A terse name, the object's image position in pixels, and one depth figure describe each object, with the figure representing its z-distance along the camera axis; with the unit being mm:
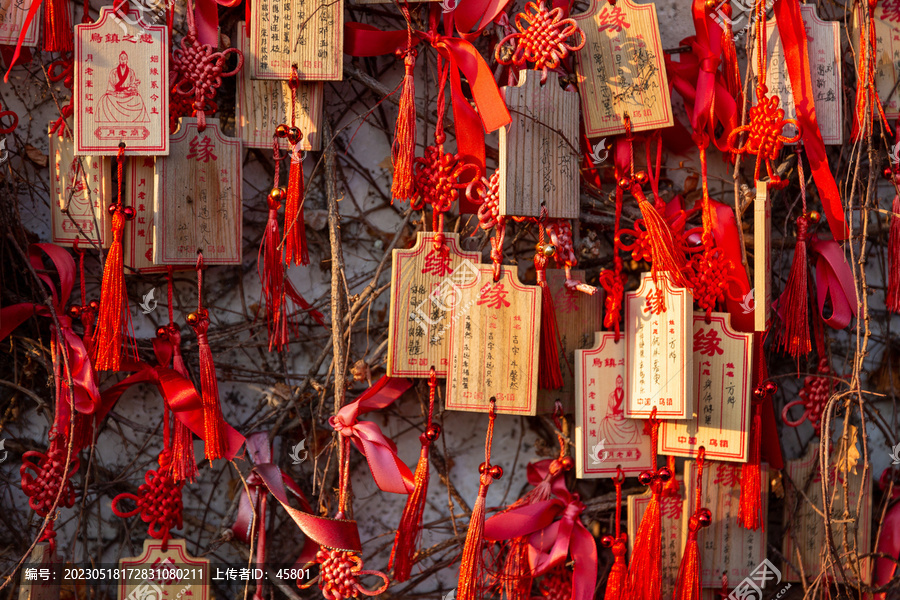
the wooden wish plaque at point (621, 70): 1291
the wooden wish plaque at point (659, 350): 1229
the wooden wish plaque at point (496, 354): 1258
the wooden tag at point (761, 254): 1232
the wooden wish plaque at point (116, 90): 1238
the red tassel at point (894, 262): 1366
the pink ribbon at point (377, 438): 1269
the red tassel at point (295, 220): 1292
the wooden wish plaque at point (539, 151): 1231
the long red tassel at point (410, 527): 1244
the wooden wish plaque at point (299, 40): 1291
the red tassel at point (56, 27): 1275
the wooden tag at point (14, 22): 1270
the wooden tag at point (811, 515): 1355
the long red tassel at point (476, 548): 1213
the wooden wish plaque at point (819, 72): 1314
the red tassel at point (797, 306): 1320
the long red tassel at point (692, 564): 1271
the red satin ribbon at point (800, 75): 1298
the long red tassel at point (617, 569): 1271
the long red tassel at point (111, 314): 1238
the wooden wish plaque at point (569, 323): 1315
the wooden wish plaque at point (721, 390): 1267
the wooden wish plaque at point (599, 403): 1288
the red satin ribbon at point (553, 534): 1262
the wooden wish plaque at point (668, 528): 1309
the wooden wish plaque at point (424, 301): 1261
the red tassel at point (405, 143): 1288
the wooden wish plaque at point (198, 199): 1265
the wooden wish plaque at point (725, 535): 1317
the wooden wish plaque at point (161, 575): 1299
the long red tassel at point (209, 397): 1265
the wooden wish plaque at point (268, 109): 1319
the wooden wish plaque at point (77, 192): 1301
